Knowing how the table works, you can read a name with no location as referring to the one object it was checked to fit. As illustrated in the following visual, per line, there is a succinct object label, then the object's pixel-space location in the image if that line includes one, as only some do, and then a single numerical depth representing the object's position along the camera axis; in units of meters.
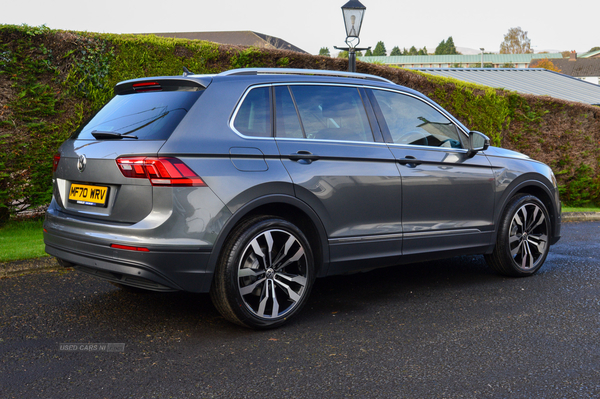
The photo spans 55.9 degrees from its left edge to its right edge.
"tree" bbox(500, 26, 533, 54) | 120.94
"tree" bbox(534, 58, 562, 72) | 103.56
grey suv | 3.58
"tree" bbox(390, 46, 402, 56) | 185.85
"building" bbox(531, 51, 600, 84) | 111.00
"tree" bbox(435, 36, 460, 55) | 170.88
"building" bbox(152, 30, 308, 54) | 54.25
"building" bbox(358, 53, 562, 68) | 116.25
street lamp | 9.91
